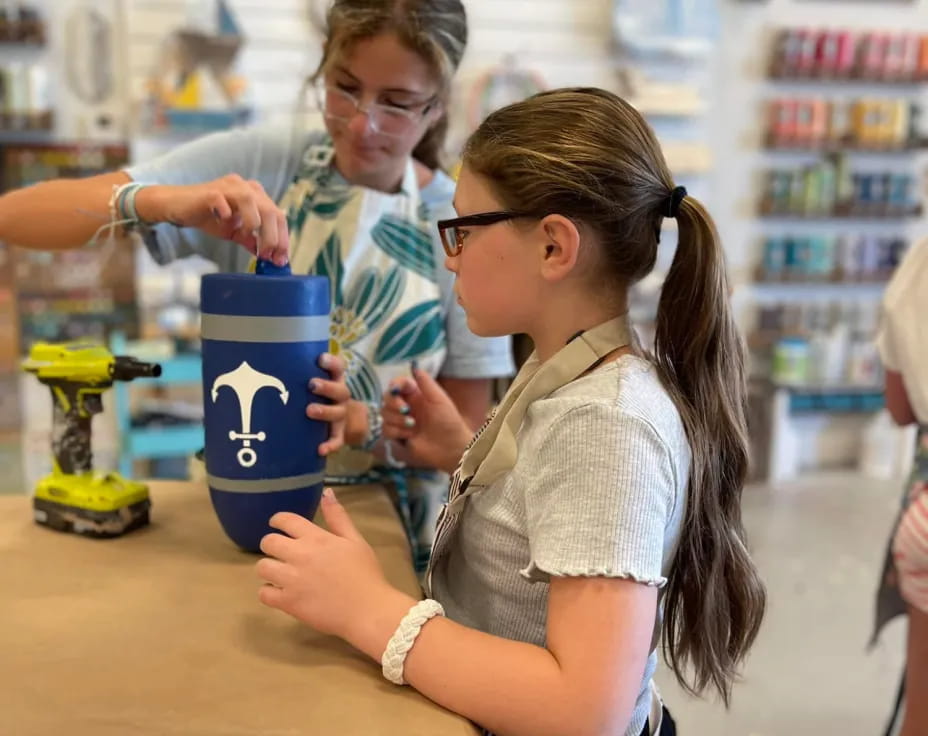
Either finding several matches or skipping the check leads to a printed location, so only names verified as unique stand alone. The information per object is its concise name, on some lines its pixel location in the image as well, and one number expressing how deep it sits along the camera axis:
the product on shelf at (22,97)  3.17
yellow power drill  0.96
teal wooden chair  2.95
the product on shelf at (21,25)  3.15
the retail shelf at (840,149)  3.97
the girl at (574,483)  0.64
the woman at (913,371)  1.54
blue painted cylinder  0.84
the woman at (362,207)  1.07
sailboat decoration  3.29
